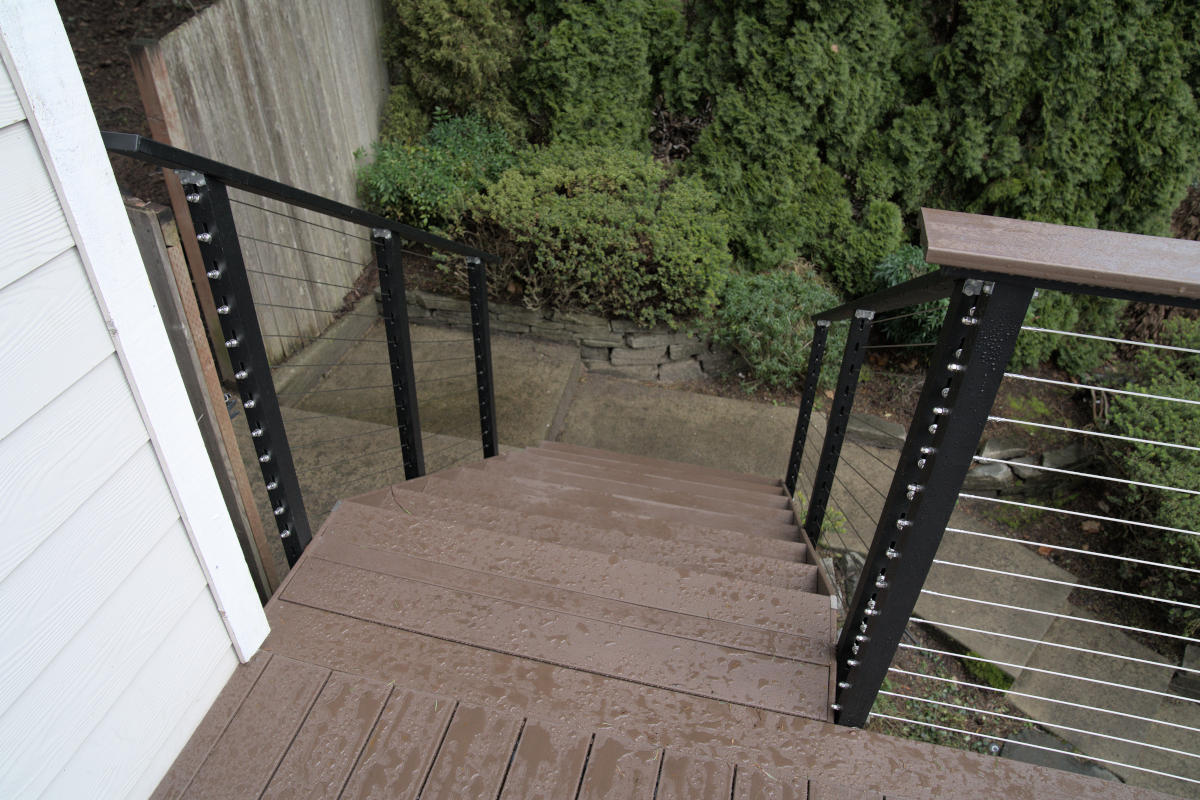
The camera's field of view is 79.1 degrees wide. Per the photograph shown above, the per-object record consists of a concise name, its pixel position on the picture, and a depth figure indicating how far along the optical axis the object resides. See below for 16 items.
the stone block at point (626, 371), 5.23
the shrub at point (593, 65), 5.27
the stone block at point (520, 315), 5.06
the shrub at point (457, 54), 4.98
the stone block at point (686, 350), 5.23
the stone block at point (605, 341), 5.10
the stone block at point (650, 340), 5.10
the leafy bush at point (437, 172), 4.84
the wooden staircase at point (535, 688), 1.41
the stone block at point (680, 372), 5.30
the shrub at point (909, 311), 5.12
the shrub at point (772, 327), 5.03
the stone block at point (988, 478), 4.71
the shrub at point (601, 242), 4.72
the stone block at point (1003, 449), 4.88
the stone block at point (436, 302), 4.98
